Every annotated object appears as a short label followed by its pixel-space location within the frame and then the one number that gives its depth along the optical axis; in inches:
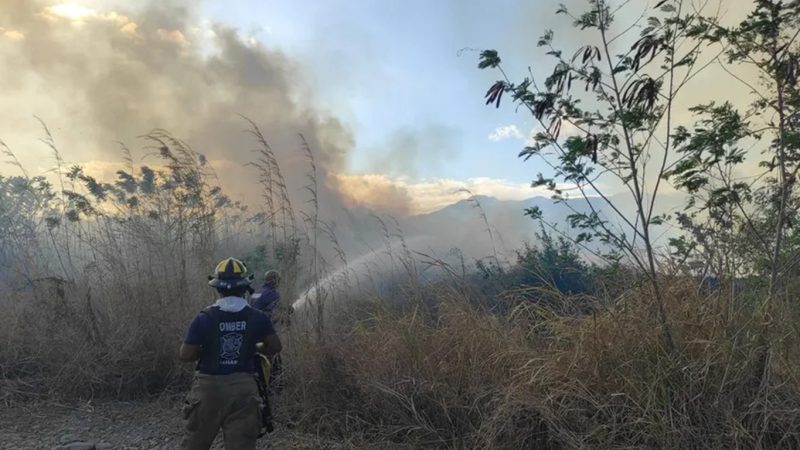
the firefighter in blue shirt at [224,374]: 147.6
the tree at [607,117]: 155.9
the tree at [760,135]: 154.8
